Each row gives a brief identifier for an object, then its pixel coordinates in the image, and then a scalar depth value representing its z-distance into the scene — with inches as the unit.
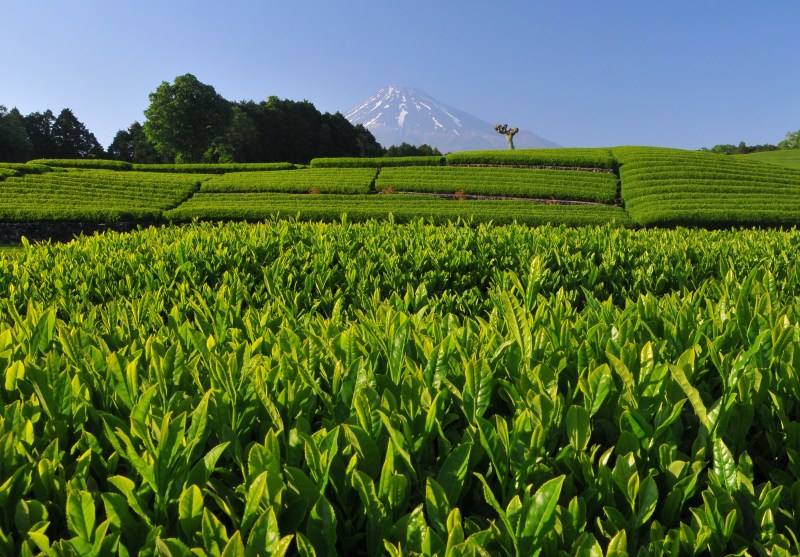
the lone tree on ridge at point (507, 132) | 1967.3
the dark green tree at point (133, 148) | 2443.2
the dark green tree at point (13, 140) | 1916.8
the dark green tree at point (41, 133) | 2261.3
